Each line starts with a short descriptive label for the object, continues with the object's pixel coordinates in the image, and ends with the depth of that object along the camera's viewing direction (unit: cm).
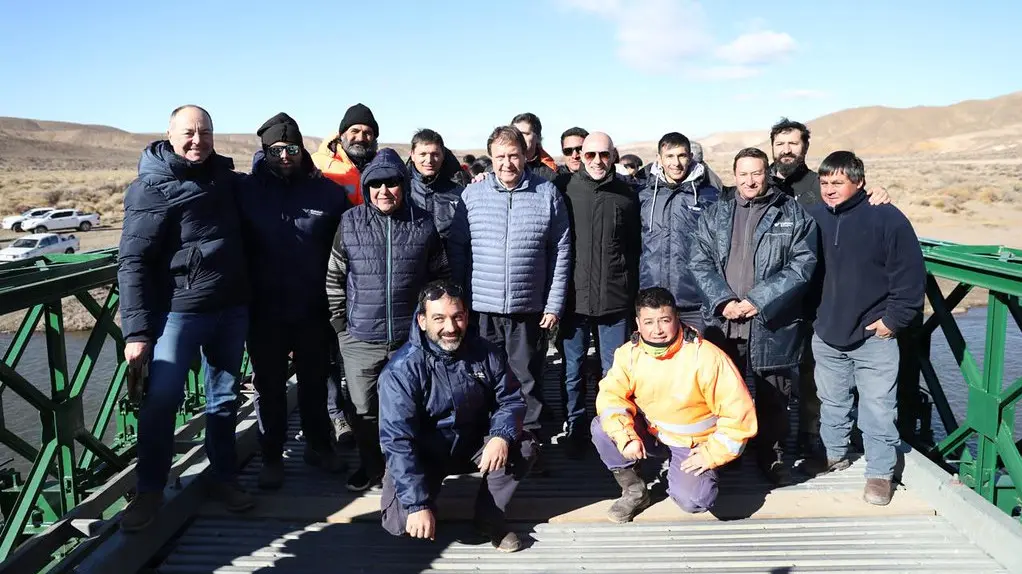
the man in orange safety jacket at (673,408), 367
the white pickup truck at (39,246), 2211
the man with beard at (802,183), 450
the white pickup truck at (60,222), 2933
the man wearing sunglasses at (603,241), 432
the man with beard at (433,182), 430
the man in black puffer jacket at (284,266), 384
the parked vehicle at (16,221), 3009
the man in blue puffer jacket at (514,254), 411
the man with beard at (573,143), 596
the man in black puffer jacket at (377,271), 378
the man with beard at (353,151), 462
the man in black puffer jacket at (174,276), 325
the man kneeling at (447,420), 330
